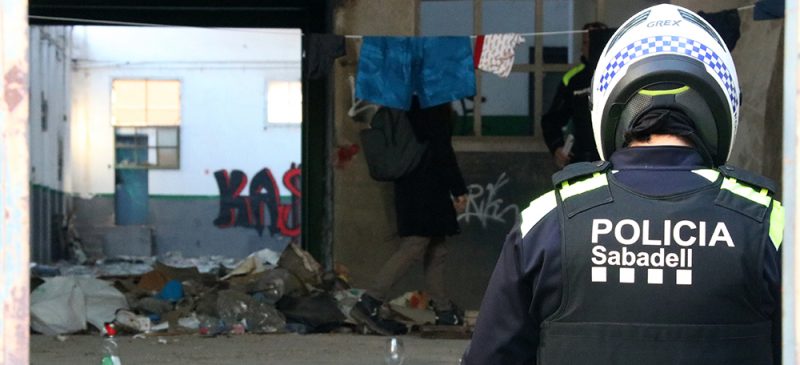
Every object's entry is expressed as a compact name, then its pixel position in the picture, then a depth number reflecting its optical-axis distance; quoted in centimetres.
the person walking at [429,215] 1570
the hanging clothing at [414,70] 1587
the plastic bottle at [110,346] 1128
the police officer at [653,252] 374
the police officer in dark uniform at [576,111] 1517
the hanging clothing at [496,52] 1568
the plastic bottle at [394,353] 1351
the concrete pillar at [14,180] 348
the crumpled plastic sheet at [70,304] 1559
